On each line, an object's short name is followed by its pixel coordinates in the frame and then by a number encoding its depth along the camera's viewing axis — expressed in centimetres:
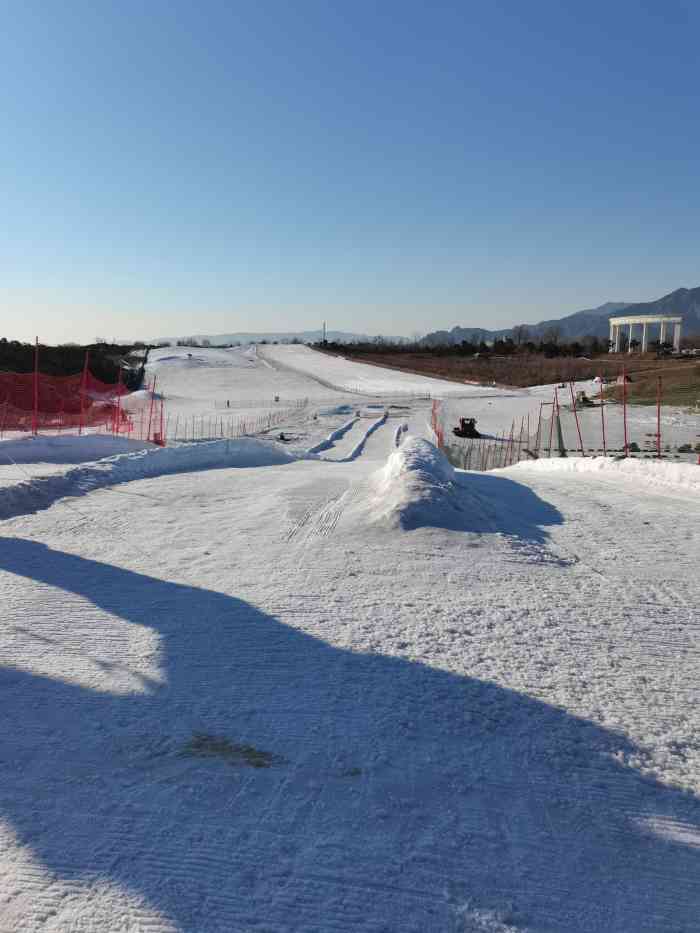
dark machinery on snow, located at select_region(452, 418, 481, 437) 2974
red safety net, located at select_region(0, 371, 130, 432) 2083
